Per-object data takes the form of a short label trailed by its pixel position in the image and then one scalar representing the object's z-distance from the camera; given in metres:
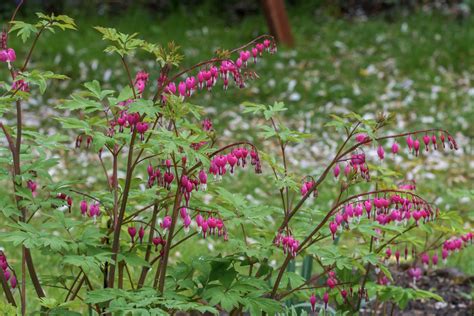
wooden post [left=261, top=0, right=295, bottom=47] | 20.87
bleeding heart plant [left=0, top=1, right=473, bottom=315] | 4.97
